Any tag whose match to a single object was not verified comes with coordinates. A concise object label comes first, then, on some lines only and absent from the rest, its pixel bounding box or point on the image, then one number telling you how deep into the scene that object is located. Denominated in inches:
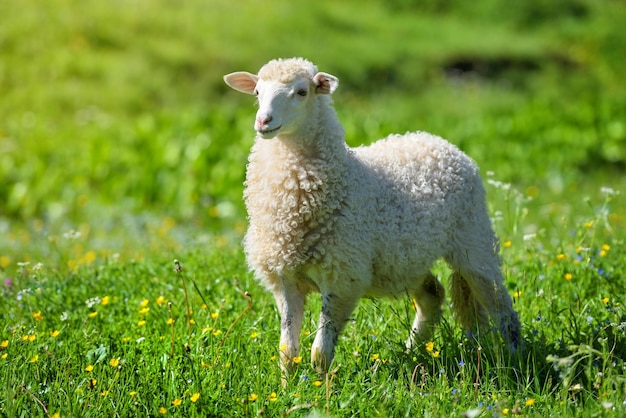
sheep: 296.4
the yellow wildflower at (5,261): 521.8
